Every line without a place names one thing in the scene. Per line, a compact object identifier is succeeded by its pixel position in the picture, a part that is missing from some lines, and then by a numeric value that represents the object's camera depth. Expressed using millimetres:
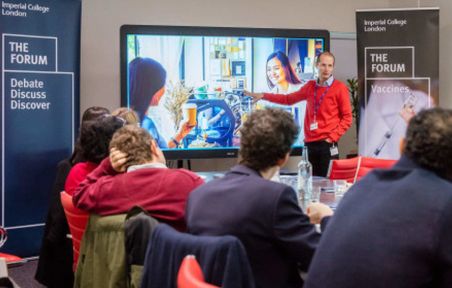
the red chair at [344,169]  4074
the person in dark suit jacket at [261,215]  1790
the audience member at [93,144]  2941
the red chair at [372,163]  3990
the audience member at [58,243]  3344
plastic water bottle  2932
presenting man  5633
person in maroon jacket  2254
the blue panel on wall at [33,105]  4730
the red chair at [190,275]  1406
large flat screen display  5527
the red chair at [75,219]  2568
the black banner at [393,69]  5953
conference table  2908
